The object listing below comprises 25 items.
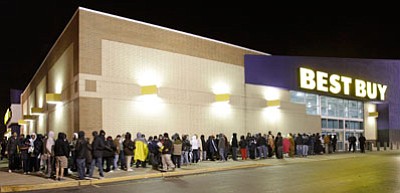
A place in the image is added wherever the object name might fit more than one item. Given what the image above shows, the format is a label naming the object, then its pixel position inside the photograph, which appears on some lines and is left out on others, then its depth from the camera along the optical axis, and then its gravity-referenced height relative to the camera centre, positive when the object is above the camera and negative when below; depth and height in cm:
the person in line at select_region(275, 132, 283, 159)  2695 -185
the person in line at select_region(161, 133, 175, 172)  1886 -156
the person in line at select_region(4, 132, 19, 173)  1931 -137
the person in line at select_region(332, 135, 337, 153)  3325 -208
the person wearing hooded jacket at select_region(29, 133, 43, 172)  1828 -139
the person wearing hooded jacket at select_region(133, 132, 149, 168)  2039 -150
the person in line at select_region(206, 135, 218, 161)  2482 -173
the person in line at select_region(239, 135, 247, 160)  2624 -190
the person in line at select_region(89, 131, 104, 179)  1638 -137
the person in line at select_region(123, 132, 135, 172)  1908 -134
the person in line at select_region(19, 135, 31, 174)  1872 -149
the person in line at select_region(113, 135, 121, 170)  1944 -146
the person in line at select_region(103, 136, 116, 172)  1755 -142
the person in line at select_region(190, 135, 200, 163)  2367 -169
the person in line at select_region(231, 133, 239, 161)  2556 -180
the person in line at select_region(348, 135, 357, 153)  3450 -208
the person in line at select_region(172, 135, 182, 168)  1966 -155
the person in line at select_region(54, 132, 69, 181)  1595 -129
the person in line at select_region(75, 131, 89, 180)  1584 -136
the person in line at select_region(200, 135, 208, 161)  2505 -186
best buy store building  2283 +198
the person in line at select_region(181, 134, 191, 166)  2200 -164
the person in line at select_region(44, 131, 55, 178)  1675 -127
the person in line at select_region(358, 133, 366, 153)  3416 -222
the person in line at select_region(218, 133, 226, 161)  2477 -173
